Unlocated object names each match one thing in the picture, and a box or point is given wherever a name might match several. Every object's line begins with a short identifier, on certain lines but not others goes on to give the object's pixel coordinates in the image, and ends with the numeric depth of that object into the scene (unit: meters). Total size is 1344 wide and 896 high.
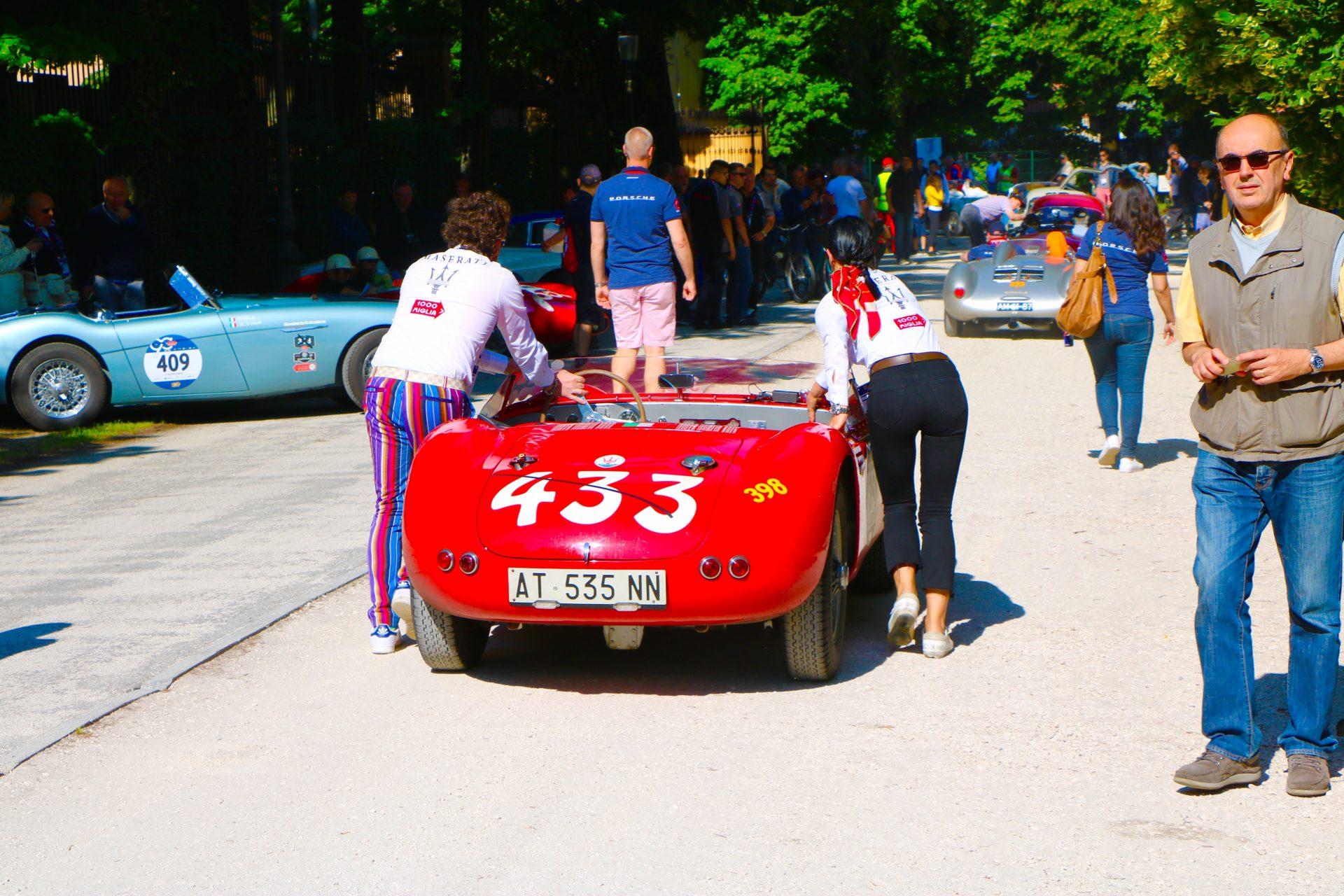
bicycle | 23.09
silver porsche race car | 17.70
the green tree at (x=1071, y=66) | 50.56
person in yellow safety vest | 28.11
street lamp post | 26.45
